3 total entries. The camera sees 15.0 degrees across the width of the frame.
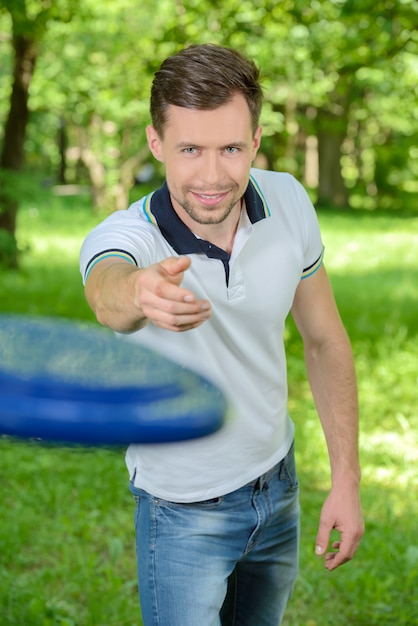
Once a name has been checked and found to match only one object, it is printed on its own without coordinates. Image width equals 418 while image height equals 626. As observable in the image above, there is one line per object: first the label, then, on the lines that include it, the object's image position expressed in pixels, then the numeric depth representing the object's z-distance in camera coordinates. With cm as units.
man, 231
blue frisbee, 187
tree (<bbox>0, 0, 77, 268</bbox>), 1079
